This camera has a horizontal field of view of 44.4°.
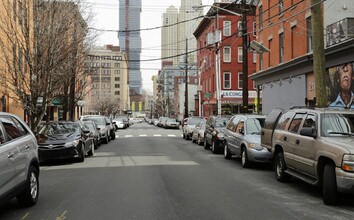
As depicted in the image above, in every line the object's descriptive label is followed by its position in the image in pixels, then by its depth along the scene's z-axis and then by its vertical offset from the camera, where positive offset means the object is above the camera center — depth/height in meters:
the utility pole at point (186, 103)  55.63 +0.10
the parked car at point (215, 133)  17.84 -1.24
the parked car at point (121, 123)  54.56 -2.30
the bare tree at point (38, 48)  18.23 +2.49
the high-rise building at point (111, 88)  80.54 +5.00
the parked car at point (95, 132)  20.92 -1.32
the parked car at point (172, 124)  54.92 -2.49
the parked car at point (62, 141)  14.08 -1.20
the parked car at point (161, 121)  61.42 -2.41
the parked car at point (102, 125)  24.98 -1.20
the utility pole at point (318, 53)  12.91 +1.50
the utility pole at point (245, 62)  22.92 +2.21
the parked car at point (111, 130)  27.98 -1.65
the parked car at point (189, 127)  28.64 -1.50
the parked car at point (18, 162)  6.28 -0.89
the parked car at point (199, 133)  22.75 -1.55
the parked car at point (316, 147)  7.23 -0.85
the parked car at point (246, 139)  12.67 -1.13
